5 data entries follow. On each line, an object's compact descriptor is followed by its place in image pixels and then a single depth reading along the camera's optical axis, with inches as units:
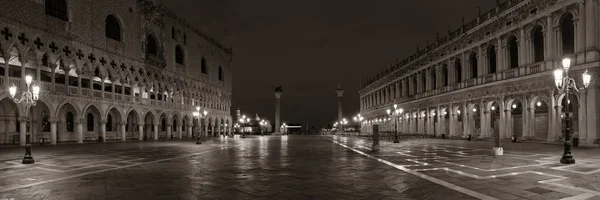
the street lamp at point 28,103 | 641.0
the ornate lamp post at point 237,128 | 3830.2
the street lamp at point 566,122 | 568.4
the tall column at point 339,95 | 3552.9
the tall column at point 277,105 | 3405.5
